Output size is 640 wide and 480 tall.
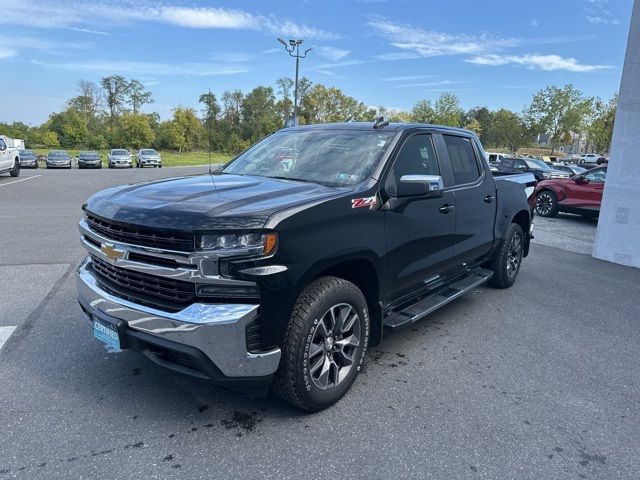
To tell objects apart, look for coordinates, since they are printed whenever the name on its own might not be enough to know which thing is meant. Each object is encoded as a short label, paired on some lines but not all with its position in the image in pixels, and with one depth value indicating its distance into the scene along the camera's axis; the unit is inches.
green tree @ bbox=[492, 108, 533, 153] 2571.4
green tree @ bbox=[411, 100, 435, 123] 2484.0
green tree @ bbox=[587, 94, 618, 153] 2416.8
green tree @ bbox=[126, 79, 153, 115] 3299.2
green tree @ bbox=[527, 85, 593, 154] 2261.3
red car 504.4
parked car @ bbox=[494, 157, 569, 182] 878.4
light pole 1052.5
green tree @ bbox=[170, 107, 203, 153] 2760.8
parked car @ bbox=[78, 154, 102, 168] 1411.2
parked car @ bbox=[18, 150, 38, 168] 1355.8
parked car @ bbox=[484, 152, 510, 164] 1436.5
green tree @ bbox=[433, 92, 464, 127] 2436.0
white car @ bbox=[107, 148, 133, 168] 1514.5
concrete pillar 295.7
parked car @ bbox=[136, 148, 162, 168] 1582.2
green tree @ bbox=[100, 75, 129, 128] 3243.1
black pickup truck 100.2
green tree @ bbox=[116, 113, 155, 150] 2696.9
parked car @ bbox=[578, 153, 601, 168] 2037.4
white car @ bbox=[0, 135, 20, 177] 779.4
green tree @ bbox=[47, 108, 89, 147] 2822.3
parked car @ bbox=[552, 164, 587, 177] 1043.1
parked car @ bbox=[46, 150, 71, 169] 1389.0
